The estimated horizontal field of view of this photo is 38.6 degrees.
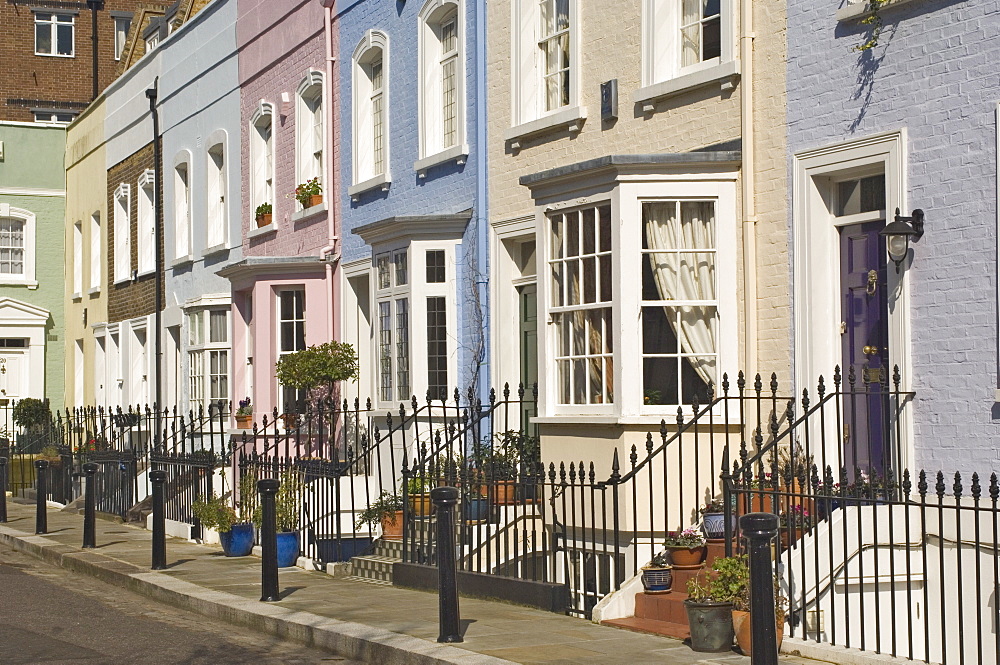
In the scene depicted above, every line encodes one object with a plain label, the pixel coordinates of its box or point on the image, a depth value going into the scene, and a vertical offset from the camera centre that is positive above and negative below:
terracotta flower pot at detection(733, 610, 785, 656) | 8.96 -1.68
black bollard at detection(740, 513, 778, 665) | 7.17 -1.04
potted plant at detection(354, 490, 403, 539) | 13.94 -1.44
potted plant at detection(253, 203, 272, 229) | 20.98 +2.32
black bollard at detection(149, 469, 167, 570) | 14.12 -1.51
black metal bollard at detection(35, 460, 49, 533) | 17.88 -1.54
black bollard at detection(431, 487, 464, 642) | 9.55 -1.32
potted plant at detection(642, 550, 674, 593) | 10.33 -1.52
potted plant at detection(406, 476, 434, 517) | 13.16 -1.18
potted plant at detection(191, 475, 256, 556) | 15.67 -1.69
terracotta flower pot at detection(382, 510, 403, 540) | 13.90 -1.52
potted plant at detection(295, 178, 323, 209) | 19.28 +2.41
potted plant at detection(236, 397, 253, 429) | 19.94 -0.60
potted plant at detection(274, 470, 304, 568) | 14.69 -1.50
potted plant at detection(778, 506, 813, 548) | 9.59 -1.09
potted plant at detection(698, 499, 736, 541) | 10.48 -1.16
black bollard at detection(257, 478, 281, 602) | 11.83 -1.44
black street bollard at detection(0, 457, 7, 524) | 19.67 -1.67
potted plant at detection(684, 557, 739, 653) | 9.14 -1.59
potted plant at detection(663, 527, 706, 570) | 10.34 -1.33
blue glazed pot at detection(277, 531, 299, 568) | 14.66 -1.82
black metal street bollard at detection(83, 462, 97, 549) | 15.65 -1.56
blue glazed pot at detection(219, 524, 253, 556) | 15.66 -1.85
